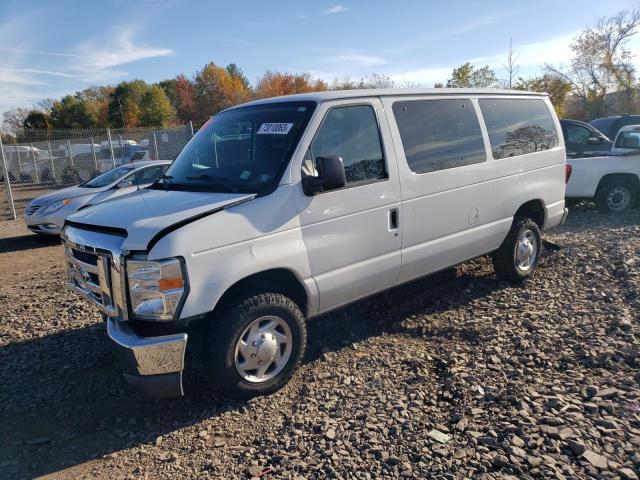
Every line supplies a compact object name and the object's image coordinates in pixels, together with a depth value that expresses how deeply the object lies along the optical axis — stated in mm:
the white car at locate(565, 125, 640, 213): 9336
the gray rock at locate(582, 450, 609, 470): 2676
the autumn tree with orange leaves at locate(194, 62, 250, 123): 57625
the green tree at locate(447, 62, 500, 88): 31156
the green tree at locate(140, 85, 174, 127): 53719
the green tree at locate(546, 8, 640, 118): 35000
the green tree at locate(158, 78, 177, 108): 61562
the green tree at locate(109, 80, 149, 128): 55094
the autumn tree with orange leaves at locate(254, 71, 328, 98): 59938
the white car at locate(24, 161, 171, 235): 9633
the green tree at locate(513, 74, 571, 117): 33906
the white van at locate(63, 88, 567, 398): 3123
